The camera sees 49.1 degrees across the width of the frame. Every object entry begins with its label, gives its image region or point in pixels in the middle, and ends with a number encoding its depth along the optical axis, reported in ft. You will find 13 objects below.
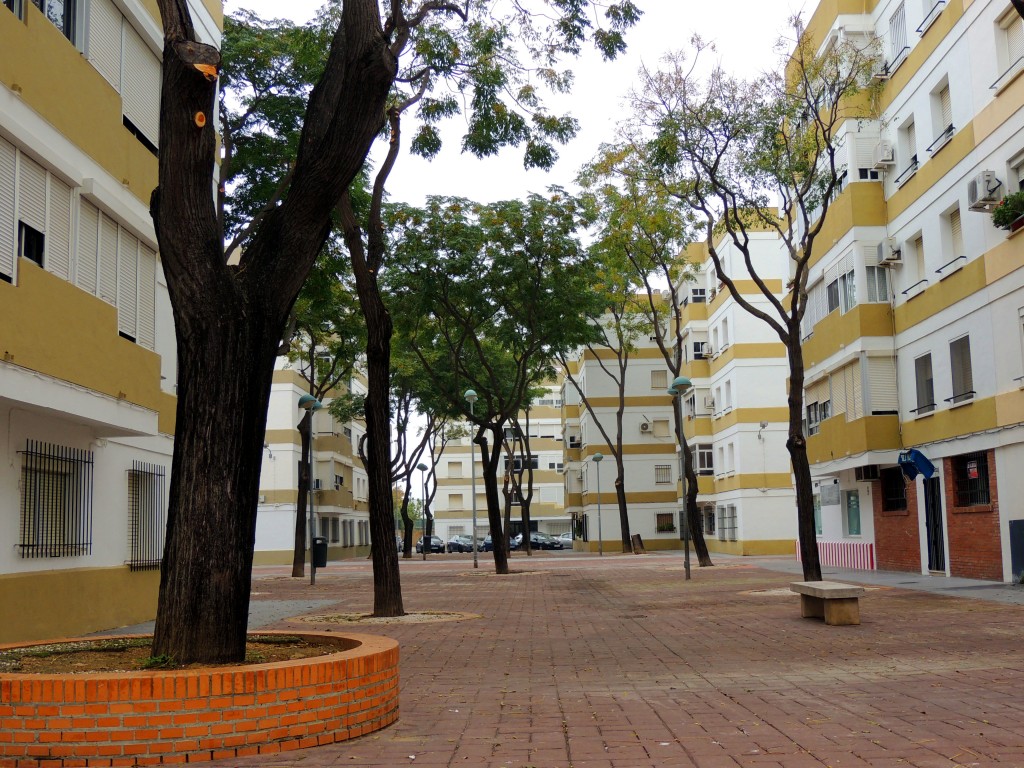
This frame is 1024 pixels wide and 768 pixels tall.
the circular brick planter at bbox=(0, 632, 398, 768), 21.11
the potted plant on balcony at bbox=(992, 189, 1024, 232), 66.69
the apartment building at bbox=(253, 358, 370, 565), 180.86
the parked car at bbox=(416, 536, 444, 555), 252.42
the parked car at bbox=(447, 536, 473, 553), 263.70
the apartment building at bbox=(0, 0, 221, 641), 44.19
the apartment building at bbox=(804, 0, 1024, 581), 72.49
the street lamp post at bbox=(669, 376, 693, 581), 85.02
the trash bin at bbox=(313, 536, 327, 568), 113.16
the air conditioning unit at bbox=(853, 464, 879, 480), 97.40
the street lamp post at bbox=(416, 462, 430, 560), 197.34
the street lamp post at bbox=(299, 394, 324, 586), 99.45
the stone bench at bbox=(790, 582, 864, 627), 48.98
